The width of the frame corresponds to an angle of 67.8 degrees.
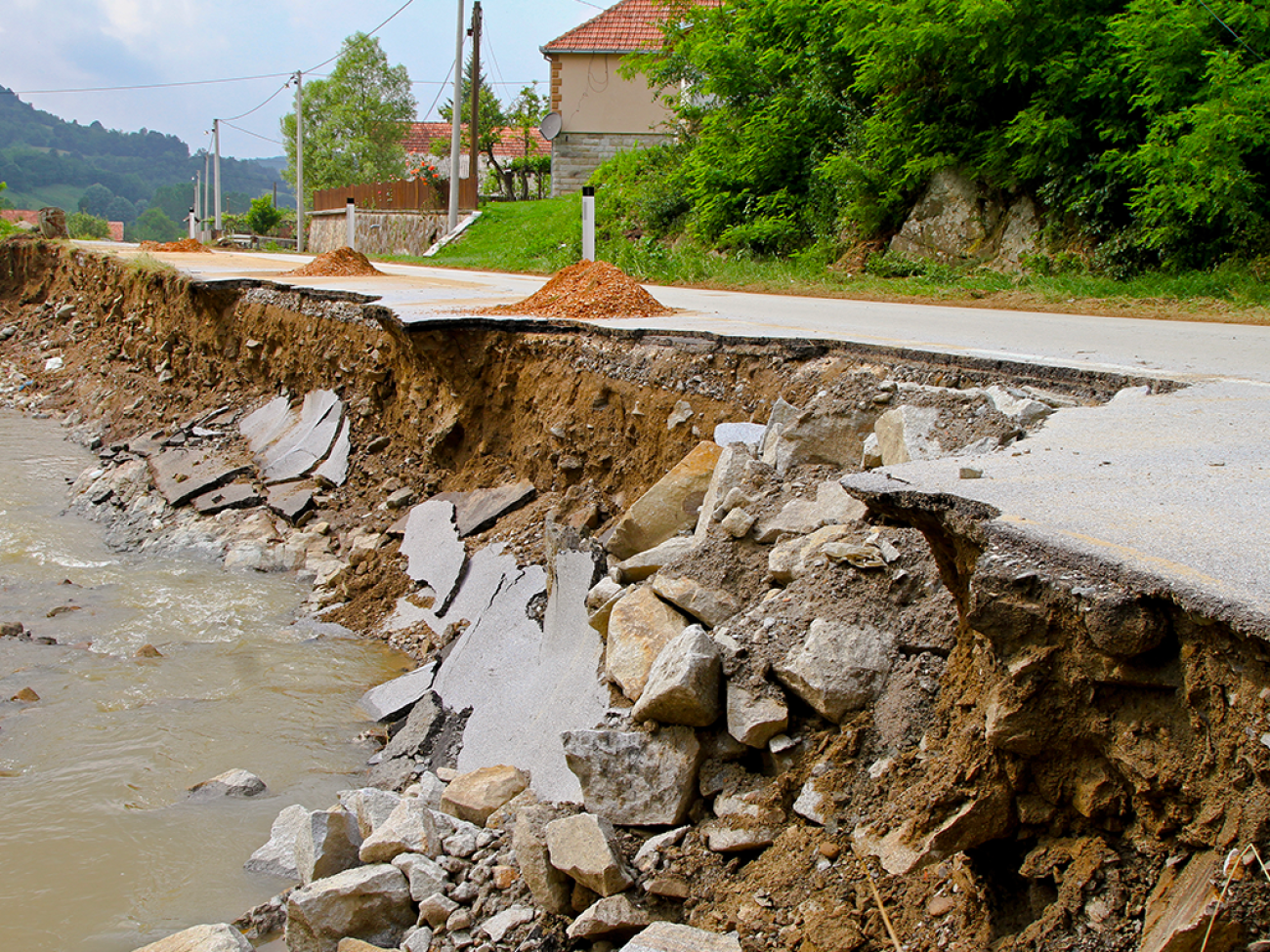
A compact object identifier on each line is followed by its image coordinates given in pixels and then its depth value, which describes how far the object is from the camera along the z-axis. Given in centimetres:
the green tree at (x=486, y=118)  4262
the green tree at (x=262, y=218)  4984
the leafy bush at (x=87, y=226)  5463
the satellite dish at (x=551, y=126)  3164
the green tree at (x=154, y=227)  11312
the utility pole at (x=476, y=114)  3105
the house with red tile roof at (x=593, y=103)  3219
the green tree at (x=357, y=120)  5141
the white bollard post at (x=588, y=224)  1239
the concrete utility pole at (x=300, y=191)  3493
